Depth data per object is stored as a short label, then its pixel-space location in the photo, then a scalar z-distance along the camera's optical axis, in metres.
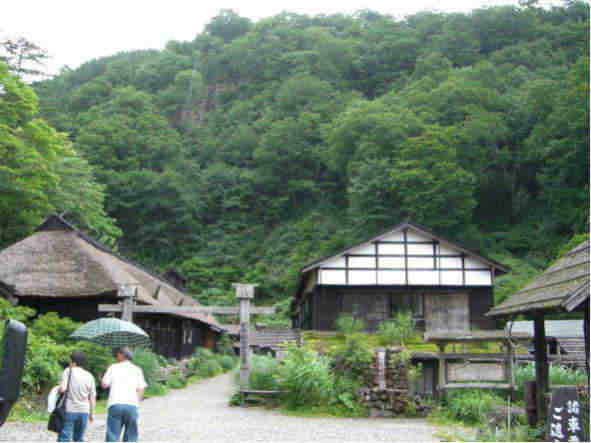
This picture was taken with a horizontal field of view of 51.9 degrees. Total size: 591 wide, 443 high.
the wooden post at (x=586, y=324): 8.45
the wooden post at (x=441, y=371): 14.85
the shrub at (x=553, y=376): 13.98
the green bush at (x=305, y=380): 14.58
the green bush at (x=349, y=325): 23.80
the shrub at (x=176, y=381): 21.12
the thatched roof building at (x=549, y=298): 8.27
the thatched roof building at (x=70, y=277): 20.70
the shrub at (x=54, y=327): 17.70
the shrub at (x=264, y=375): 15.68
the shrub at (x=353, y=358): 15.03
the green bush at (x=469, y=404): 13.30
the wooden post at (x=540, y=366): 10.51
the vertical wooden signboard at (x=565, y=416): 7.26
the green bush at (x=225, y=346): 37.76
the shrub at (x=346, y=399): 14.41
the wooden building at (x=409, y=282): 26.44
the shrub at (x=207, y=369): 26.67
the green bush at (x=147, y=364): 18.25
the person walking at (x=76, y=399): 7.61
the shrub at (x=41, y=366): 14.33
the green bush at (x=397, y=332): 21.59
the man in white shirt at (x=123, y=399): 7.52
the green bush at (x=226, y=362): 31.33
